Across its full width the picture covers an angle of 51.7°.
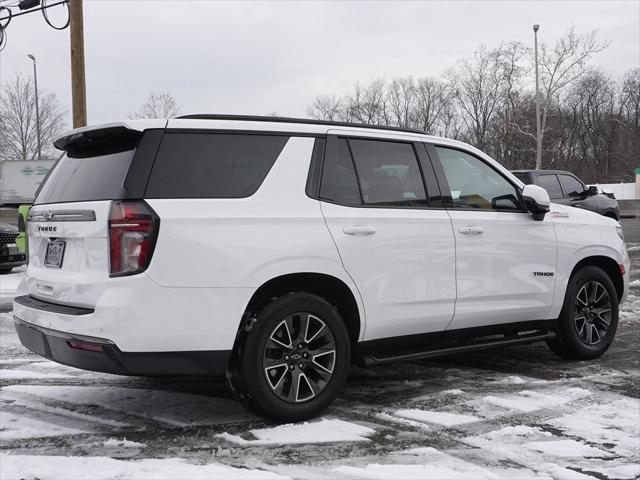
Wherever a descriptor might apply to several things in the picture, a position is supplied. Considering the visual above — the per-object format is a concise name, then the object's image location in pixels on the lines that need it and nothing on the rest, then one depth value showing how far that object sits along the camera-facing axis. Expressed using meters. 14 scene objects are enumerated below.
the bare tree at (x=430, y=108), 69.44
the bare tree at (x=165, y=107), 46.55
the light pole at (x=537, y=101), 35.71
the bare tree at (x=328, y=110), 68.12
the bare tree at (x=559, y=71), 42.66
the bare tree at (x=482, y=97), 56.75
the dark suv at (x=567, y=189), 14.20
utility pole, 12.64
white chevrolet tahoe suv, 3.65
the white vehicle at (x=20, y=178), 31.86
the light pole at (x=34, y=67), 41.75
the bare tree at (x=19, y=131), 54.81
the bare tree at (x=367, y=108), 68.62
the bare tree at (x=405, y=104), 70.25
